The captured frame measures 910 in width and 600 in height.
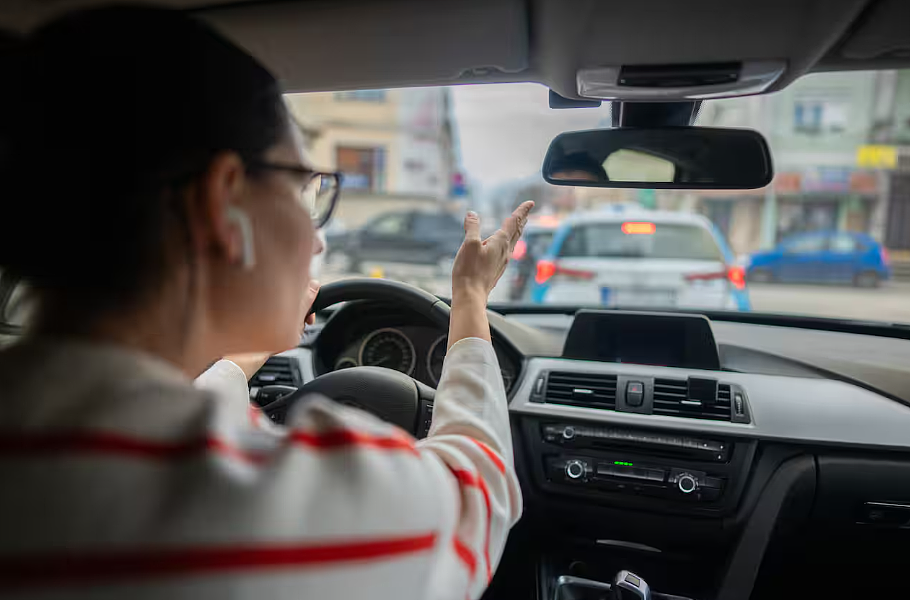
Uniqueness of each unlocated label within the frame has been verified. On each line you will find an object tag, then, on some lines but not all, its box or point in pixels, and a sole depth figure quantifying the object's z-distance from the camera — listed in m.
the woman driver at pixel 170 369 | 0.68
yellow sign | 14.19
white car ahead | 4.34
